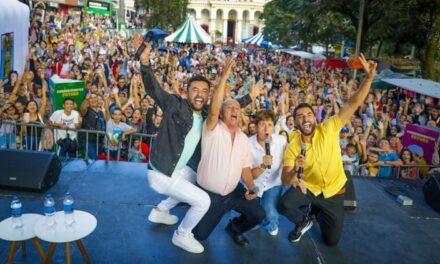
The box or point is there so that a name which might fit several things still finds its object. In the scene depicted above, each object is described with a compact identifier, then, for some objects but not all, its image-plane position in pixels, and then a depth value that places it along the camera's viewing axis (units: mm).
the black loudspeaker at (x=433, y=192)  5884
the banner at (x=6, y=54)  11945
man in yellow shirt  4211
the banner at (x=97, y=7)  20266
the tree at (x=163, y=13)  31141
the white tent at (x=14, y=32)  11859
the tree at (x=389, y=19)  17547
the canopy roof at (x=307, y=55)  25620
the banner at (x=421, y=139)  8062
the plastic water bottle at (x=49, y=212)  3477
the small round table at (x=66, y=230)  3332
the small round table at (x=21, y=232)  3400
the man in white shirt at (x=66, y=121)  7031
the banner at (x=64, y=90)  8164
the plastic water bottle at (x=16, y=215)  3493
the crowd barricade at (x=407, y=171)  7561
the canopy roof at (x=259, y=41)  36750
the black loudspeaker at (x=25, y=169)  5219
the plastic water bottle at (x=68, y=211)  3554
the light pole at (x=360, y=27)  17047
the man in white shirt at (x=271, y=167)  4559
